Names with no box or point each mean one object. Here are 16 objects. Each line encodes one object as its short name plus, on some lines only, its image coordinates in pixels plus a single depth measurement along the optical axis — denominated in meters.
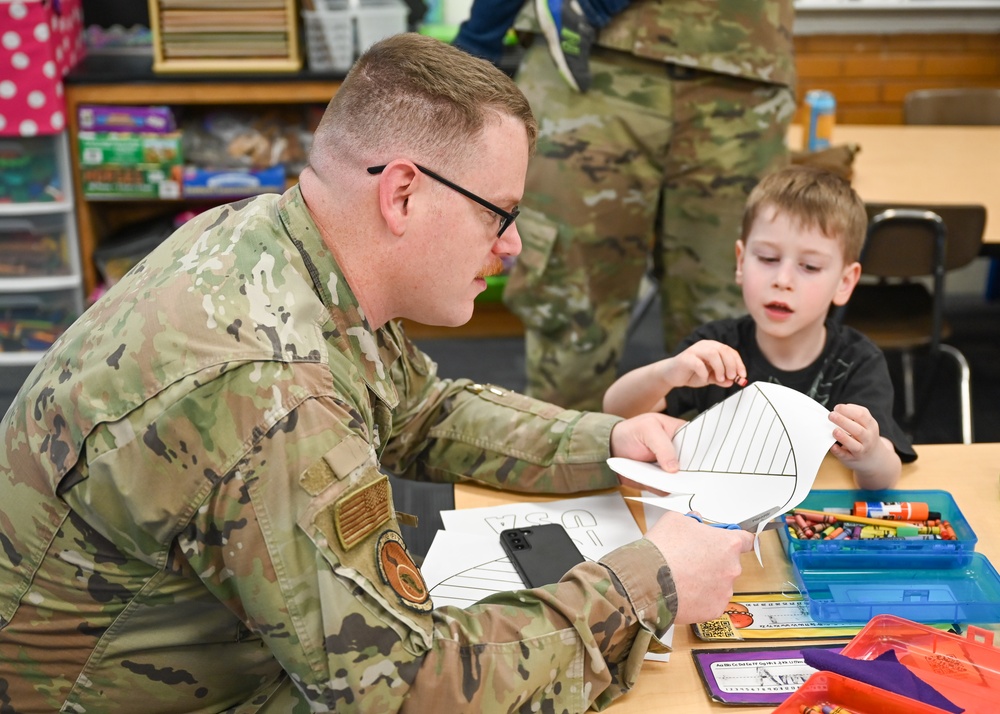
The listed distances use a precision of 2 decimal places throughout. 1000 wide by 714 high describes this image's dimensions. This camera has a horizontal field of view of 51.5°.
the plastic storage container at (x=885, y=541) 1.20
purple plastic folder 1.01
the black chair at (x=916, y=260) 2.56
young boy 1.64
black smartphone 1.23
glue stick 1.29
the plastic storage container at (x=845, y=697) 0.94
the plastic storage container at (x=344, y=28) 3.32
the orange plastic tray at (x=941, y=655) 1.00
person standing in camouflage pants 2.12
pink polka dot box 3.13
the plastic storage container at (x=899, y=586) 1.12
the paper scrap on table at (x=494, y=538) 1.22
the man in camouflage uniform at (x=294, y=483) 0.92
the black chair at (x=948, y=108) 3.69
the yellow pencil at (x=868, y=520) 1.27
